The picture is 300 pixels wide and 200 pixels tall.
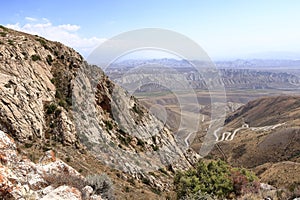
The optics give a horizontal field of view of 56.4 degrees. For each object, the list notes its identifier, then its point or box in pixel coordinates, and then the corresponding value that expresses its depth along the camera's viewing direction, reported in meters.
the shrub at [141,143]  37.44
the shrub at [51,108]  28.42
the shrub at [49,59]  35.71
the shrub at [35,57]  33.12
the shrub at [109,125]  34.49
